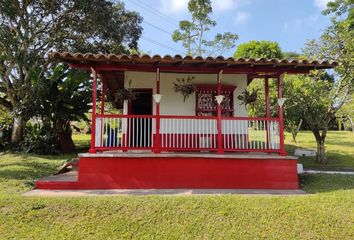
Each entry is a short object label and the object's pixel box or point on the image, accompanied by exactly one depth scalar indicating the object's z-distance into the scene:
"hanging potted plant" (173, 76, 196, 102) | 9.30
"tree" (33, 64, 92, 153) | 13.14
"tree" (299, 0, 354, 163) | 11.46
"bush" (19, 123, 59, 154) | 13.41
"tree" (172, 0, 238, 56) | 24.89
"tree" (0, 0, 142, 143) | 13.10
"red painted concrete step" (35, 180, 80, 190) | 7.49
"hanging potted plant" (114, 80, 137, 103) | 9.22
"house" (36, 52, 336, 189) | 7.61
